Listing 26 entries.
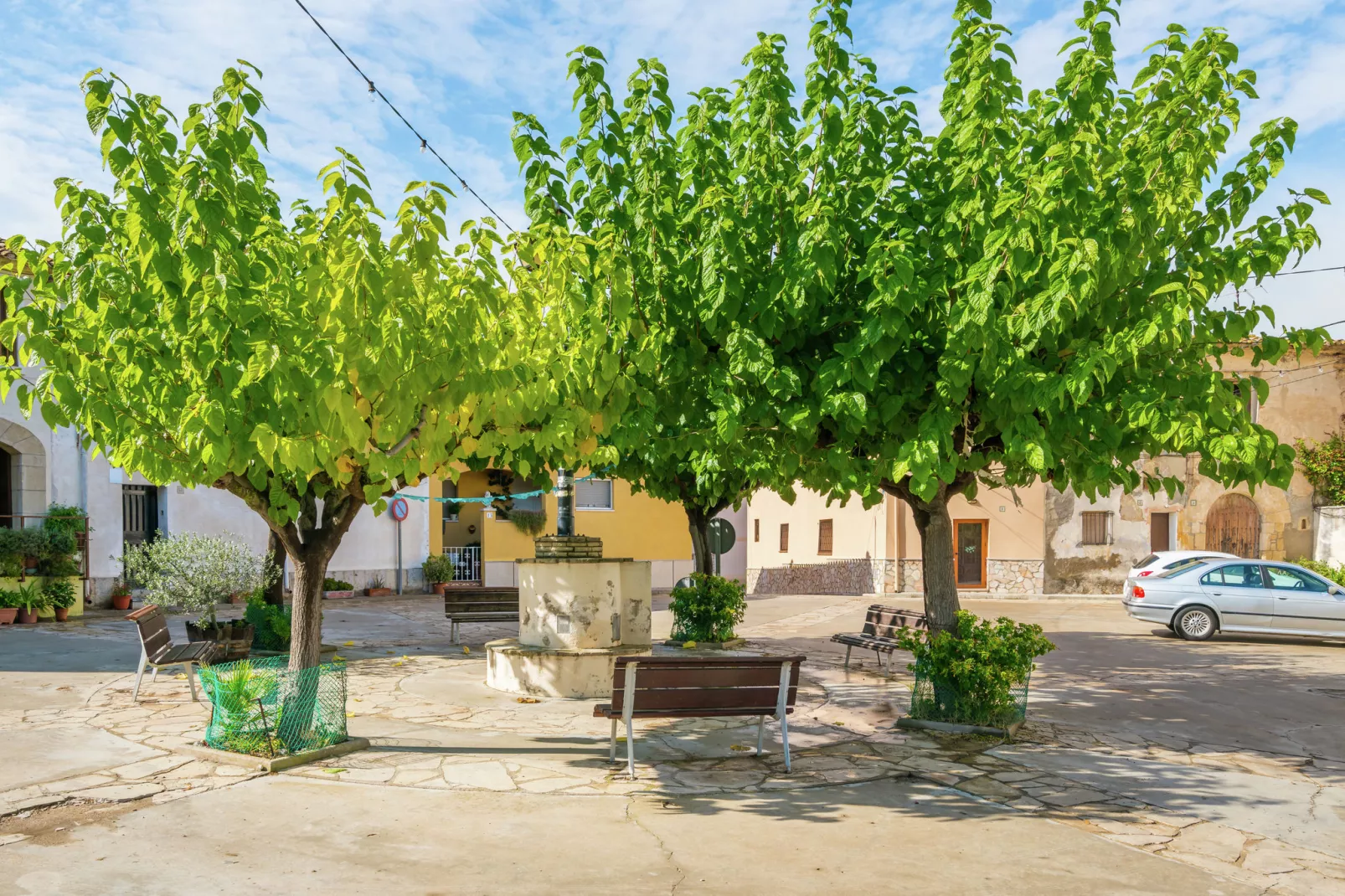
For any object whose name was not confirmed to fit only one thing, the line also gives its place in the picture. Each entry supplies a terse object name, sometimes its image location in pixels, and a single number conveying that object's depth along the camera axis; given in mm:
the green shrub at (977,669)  8836
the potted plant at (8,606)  17953
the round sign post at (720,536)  17900
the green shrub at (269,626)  13859
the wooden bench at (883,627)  12742
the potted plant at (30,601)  18406
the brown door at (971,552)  29109
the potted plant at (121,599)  21203
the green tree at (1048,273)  7090
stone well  10797
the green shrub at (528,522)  30188
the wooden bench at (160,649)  10117
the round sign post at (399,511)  28033
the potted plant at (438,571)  28656
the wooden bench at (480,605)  16125
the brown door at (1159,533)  29094
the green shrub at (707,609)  15525
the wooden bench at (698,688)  7555
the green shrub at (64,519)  19656
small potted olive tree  13427
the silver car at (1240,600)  17125
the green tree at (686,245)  7691
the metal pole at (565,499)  11875
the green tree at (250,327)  5988
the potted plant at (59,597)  19000
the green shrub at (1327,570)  23656
